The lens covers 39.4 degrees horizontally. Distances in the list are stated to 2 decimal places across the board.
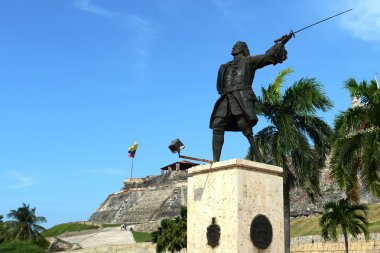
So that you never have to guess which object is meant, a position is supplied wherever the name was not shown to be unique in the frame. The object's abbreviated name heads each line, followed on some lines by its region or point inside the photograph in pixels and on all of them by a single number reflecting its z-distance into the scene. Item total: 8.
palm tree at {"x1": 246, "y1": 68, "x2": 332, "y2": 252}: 19.94
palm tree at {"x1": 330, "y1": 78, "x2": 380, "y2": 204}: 16.25
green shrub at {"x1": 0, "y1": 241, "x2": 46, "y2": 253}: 40.06
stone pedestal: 7.92
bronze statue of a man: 8.88
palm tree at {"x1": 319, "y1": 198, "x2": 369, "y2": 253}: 25.27
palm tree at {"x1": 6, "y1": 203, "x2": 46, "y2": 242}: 54.81
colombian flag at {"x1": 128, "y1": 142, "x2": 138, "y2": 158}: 89.00
